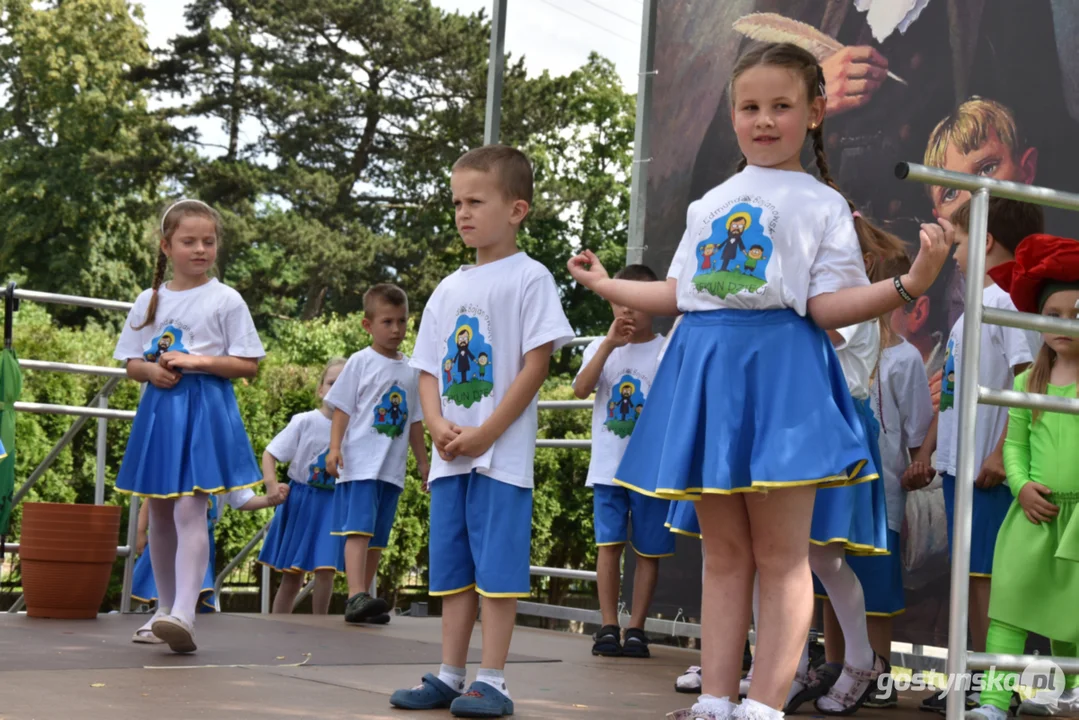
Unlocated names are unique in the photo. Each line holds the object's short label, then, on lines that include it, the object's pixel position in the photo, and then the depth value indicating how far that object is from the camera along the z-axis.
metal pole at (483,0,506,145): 6.68
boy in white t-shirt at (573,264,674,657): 5.30
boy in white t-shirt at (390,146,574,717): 3.32
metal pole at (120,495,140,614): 6.13
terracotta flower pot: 5.36
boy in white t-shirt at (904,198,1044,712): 4.03
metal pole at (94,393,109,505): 6.21
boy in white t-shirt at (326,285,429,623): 5.91
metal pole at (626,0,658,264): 6.35
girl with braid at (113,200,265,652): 4.39
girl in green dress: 3.45
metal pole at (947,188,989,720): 2.43
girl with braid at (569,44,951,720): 2.68
